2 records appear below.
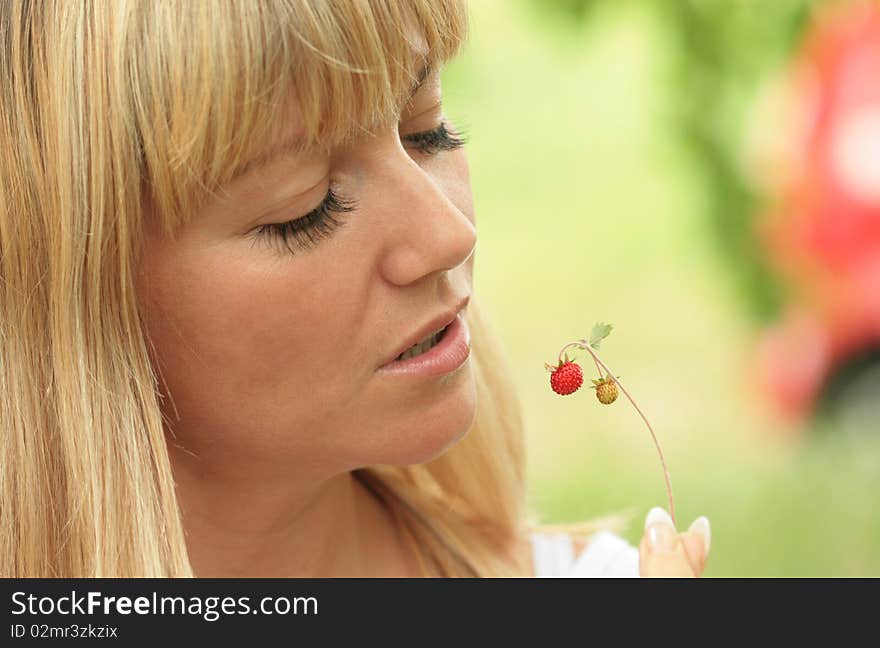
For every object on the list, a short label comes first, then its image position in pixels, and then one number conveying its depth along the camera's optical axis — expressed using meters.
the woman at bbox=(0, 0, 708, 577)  1.11
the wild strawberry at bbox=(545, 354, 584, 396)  1.16
